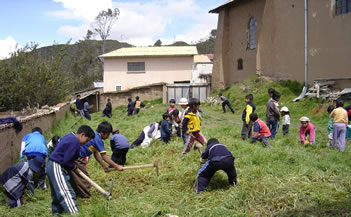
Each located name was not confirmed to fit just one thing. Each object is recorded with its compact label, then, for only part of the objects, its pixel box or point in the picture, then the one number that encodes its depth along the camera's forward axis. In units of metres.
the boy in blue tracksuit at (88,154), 5.24
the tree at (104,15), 47.12
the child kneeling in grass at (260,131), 8.02
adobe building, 14.85
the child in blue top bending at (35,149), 5.93
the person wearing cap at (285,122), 9.57
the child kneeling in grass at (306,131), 8.17
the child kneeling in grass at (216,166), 5.18
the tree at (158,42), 71.38
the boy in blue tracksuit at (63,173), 4.38
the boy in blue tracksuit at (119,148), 7.12
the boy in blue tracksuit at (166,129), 9.02
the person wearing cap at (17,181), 5.20
